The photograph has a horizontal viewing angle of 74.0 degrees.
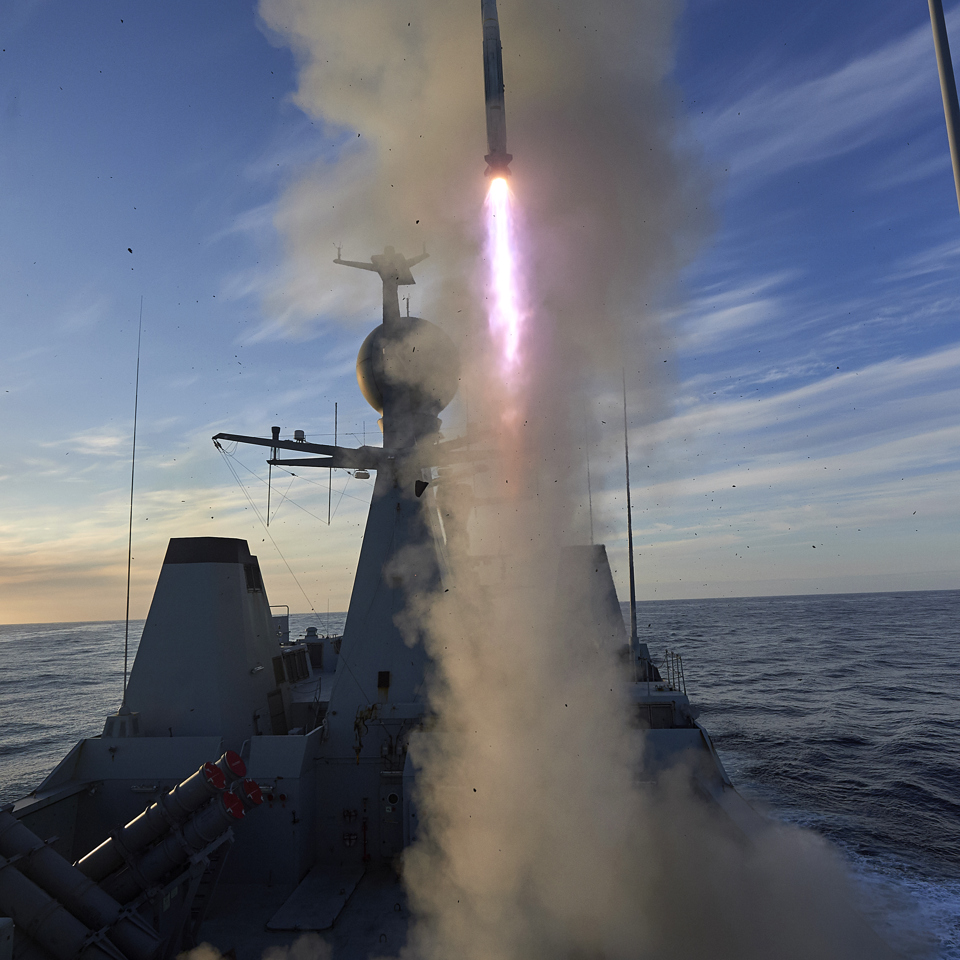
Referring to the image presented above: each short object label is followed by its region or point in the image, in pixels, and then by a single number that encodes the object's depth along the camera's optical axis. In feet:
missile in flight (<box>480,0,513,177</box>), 47.88
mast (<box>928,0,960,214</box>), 24.99
